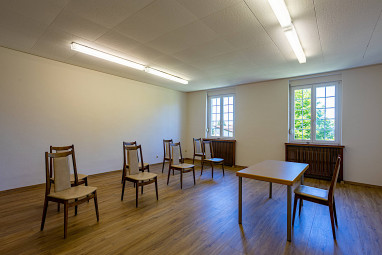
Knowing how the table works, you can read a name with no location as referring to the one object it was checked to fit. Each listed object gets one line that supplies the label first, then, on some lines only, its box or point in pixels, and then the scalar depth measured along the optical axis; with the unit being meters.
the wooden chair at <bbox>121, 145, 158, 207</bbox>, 3.15
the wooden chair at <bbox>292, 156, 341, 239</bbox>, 2.14
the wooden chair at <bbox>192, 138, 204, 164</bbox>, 5.66
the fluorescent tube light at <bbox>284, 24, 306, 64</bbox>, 2.57
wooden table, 2.08
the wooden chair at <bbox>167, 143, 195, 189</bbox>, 4.07
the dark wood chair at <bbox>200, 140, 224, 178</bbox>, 5.26
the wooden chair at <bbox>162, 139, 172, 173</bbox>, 4.90
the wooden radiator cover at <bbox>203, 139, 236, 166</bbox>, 6.06
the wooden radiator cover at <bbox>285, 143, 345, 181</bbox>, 4.43
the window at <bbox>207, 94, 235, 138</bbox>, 6.40
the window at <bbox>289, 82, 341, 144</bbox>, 4.63
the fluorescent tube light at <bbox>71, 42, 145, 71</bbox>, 3.24
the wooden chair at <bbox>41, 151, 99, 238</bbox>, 2.22
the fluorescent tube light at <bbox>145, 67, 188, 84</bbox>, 4.45
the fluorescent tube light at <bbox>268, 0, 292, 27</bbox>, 2.00
